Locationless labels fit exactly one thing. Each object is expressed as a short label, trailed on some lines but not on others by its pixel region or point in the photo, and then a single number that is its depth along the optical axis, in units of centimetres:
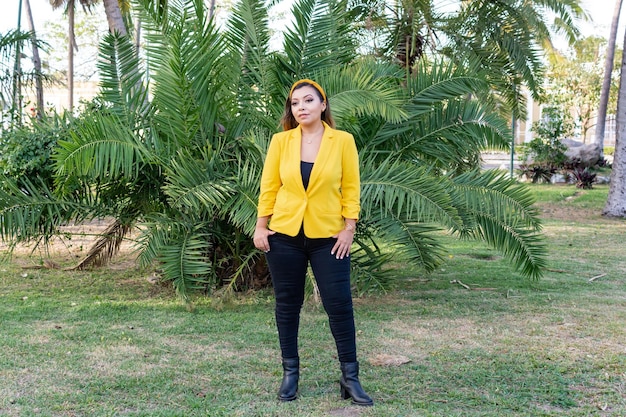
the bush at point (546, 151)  2179
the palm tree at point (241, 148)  611
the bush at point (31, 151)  680
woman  395
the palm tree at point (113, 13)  1061
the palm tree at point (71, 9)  2739
